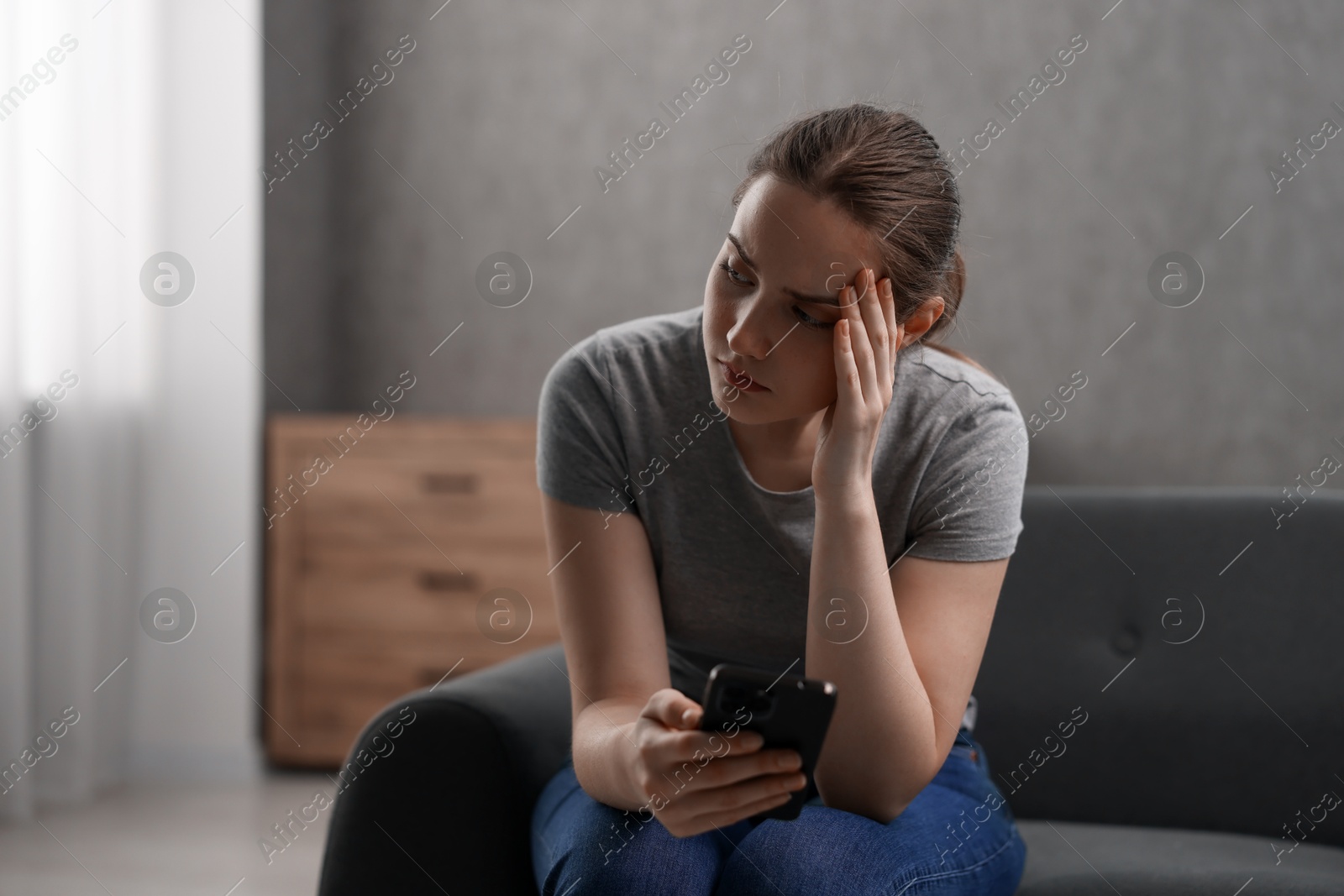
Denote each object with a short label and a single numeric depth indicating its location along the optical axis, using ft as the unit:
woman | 2.99
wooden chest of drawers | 7.96
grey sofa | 3.83
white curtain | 7.13
